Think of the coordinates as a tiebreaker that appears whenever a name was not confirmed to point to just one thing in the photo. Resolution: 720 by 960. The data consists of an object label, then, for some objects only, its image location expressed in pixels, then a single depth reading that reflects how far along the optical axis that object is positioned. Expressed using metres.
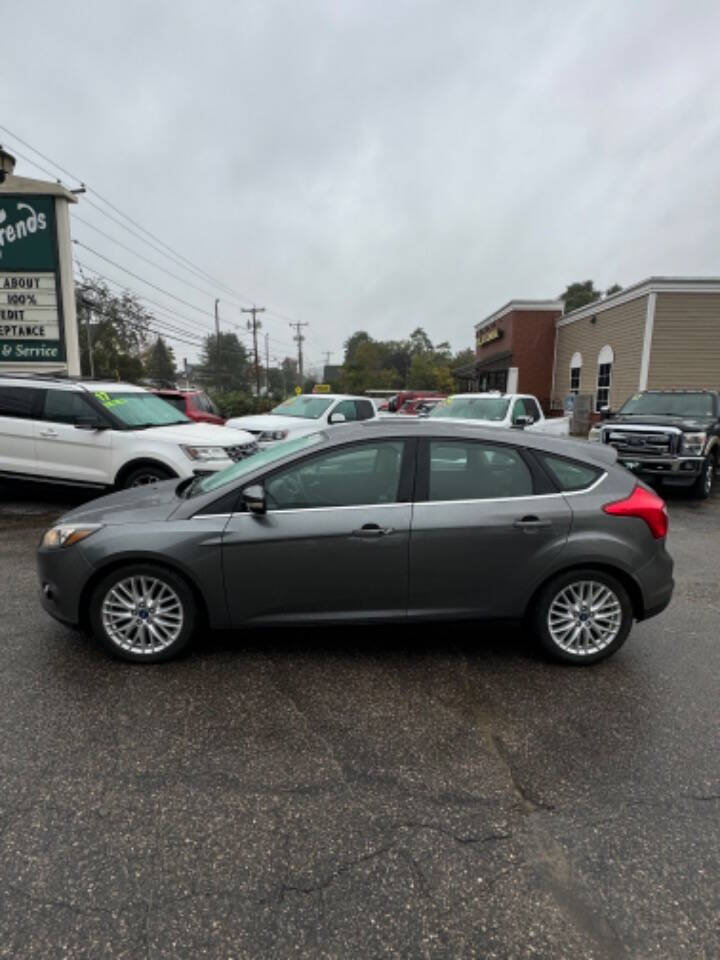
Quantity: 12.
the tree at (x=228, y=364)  103.62
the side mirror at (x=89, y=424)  7.12
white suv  7.09
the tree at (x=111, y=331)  51.97
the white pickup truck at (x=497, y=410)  10.66
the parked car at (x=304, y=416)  10.60
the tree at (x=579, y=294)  76.21
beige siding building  17.05
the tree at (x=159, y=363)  89.59
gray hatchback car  3.38
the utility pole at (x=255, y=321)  63.13
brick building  26.38
